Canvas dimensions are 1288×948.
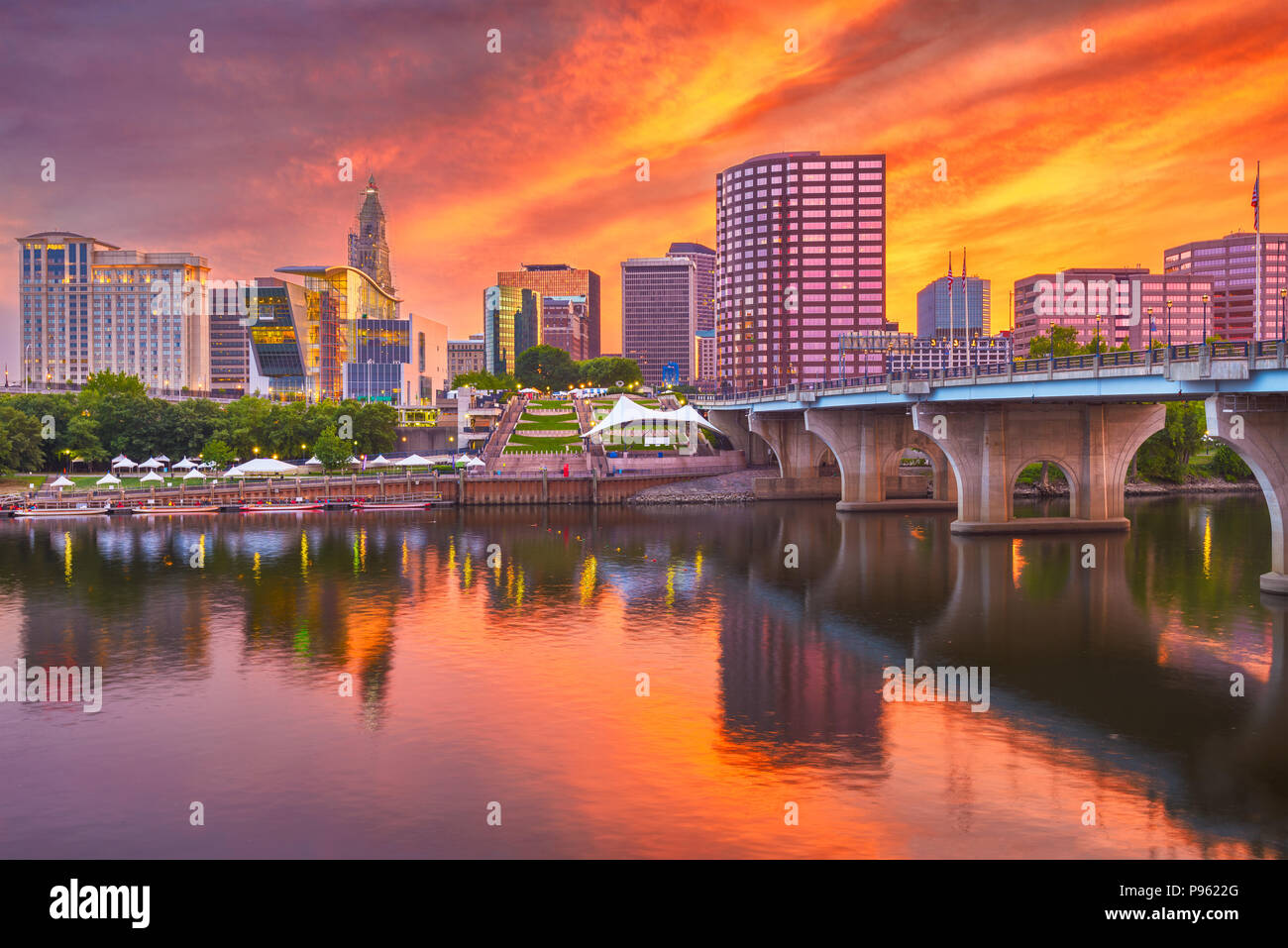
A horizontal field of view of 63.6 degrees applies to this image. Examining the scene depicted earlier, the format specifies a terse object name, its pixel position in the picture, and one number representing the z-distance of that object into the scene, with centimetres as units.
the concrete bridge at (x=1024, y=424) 4944
